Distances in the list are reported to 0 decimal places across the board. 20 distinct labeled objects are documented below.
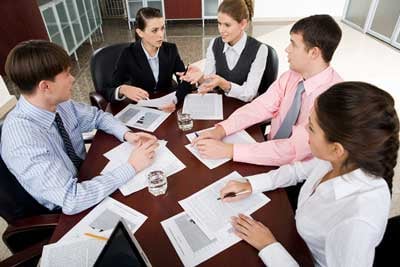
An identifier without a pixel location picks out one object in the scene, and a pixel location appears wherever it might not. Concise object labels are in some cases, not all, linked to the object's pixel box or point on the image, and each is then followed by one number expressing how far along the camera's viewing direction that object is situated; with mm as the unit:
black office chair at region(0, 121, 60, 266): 1057
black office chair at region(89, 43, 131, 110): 2109
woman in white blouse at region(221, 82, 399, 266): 728
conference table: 847
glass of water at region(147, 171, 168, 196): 1066
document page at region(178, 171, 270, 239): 936
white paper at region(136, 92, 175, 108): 1688
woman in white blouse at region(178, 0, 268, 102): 1782
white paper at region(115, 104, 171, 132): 1500
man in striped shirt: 1015
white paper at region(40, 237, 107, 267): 843
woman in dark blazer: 1896
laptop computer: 602
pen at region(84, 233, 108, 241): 909
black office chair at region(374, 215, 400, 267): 867
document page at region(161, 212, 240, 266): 845
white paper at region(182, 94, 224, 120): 1568
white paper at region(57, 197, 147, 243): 933
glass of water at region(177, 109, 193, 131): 1454
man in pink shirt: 1232
